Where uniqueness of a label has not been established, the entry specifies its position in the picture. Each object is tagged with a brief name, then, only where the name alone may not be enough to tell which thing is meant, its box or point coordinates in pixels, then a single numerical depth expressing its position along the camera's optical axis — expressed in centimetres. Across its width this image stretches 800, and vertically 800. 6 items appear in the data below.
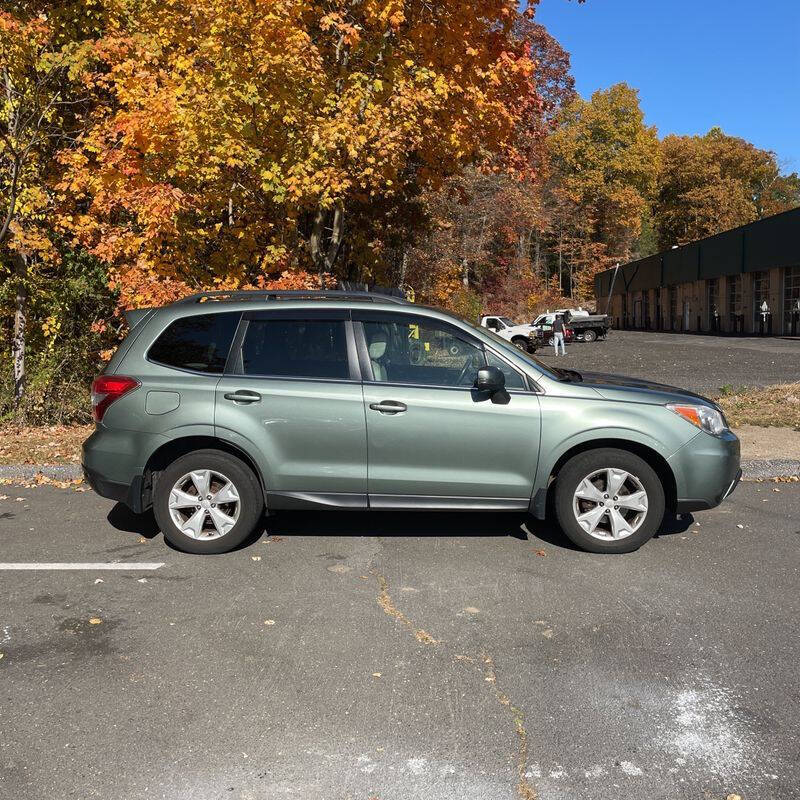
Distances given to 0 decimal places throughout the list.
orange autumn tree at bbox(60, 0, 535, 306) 939
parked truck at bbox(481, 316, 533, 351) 3441
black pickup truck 4184
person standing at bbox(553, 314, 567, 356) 3161
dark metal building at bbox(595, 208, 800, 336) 4362
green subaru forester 562
